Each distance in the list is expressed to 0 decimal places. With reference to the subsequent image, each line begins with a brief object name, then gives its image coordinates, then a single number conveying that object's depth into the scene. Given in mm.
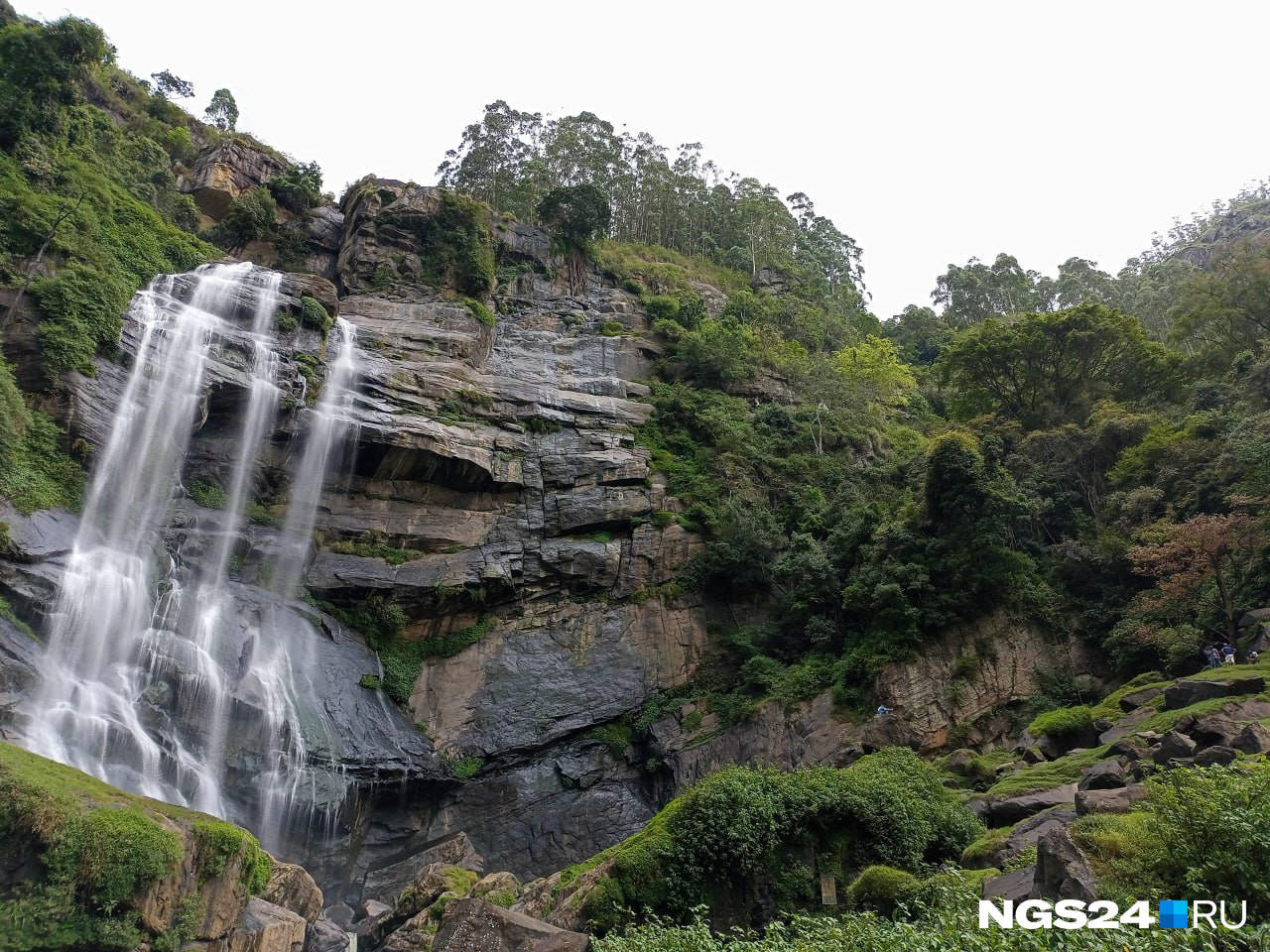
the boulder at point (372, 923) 14727
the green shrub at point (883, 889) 10523
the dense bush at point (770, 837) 12211
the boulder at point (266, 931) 10945
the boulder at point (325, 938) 13141
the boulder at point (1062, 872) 6973
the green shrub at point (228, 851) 10859
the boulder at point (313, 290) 26438
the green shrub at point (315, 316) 25797
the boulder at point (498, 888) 13695
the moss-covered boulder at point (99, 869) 9406
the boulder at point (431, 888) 14500
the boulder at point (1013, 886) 7984
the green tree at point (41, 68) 23812
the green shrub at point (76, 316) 19328
